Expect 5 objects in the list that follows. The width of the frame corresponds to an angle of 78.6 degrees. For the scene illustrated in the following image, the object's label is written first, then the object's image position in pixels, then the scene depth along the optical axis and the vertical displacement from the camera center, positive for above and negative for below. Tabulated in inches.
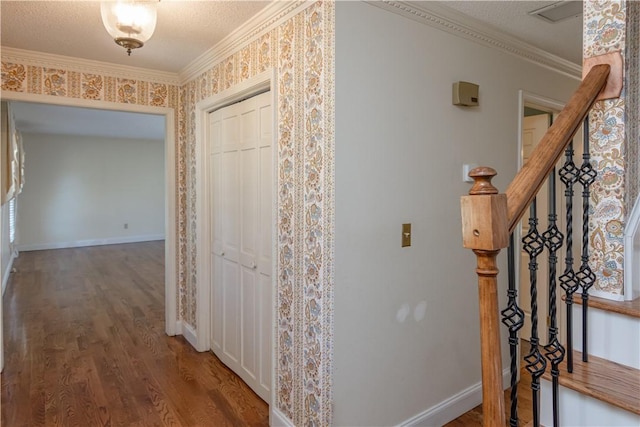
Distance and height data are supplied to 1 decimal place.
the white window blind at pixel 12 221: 252.4 -9.2
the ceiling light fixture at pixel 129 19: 69.9 +34.0
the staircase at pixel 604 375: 43.0 -20.2
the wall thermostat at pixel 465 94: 89.0 +25.8
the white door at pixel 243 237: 97.7 -8.7
